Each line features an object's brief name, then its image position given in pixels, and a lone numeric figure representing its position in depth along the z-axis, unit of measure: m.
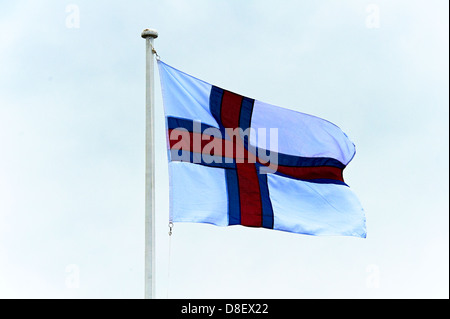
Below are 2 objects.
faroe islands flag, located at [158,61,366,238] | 15.70
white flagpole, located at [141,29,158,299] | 14.40
